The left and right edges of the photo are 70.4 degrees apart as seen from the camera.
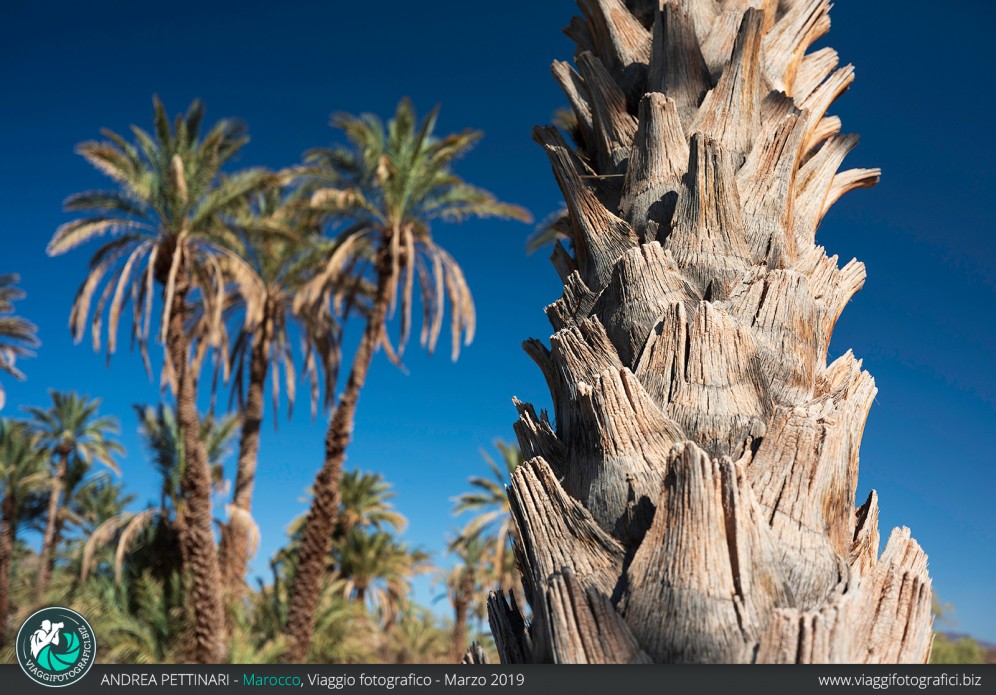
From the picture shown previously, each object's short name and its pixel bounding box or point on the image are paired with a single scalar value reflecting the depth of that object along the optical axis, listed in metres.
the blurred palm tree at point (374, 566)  29.36
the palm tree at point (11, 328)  24.89
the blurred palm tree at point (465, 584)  29.03
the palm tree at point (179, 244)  15.50
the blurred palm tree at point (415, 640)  36.56
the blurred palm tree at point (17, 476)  29.33
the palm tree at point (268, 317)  18.16
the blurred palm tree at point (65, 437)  31.25
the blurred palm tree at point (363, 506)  29.28
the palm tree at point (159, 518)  18.73
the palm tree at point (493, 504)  26.38
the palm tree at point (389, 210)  16.75
